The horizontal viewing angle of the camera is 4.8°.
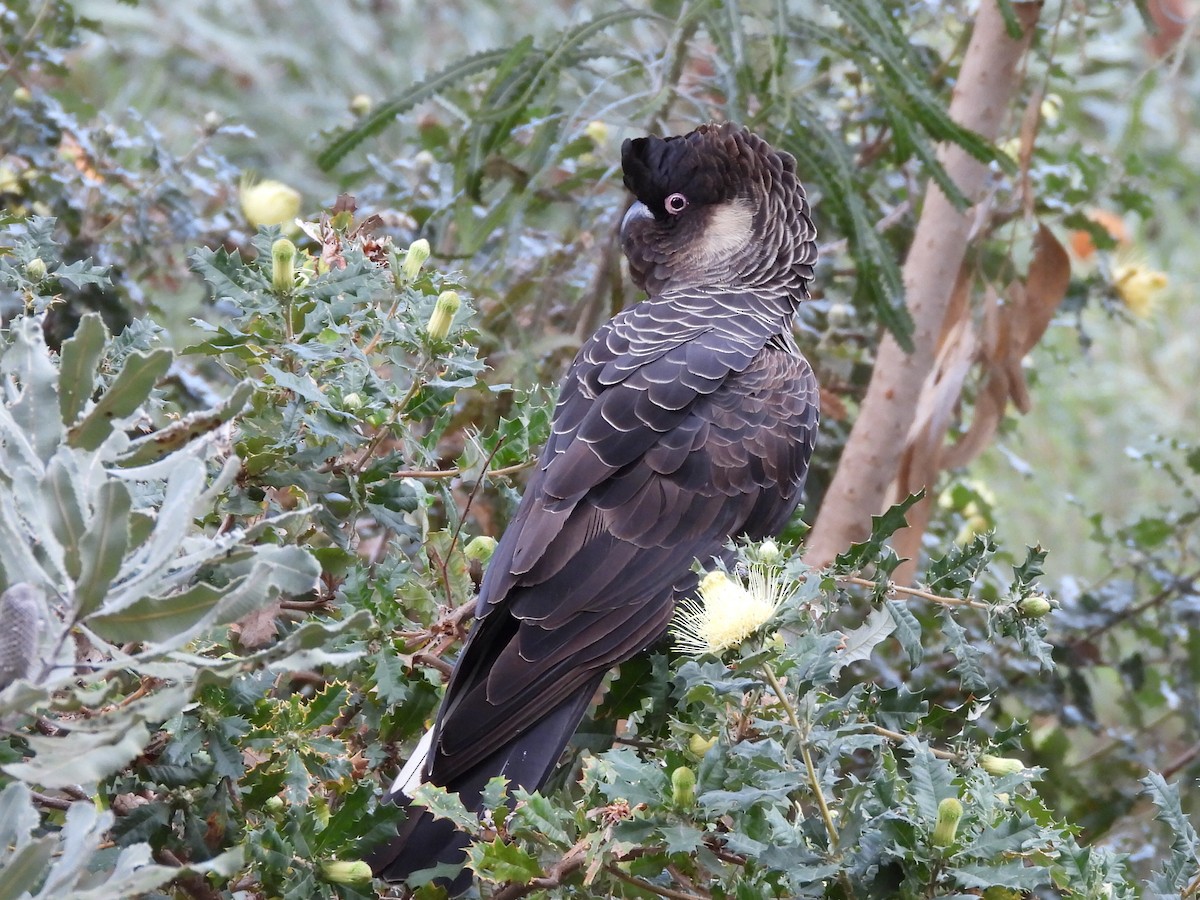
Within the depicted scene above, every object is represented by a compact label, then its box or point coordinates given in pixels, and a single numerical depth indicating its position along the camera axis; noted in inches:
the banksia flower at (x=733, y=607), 255.0
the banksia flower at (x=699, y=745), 286.5
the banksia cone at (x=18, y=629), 215.9
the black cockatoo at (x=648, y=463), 290.5
